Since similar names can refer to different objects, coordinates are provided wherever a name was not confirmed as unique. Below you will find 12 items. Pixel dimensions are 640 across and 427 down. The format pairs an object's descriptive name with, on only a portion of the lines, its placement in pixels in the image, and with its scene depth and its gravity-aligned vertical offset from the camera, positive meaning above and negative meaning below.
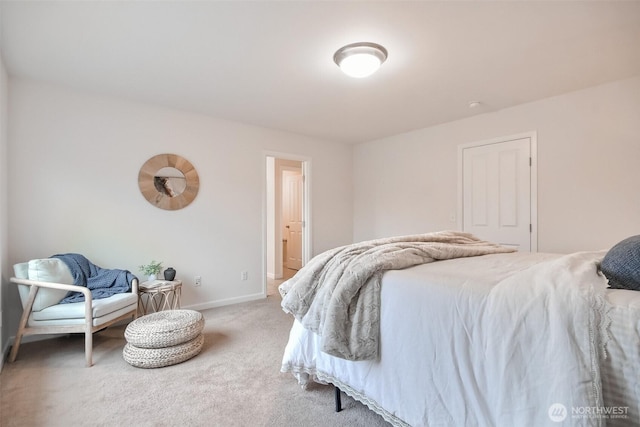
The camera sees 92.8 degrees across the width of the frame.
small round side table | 2.98 -0.87
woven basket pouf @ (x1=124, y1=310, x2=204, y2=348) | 2.24 -0.90
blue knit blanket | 2.63 -0.60
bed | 0.85 -0.46
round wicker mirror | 3.39 +0.35
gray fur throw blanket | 1.42 -0.41
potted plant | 3.19 -0.62
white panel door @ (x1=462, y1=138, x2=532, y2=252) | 3.43 +0.22
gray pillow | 1.04 -0.20
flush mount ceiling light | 2.16 +1.12
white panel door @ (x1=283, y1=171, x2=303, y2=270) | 6.34 -0.11
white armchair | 2.30 -0.75
